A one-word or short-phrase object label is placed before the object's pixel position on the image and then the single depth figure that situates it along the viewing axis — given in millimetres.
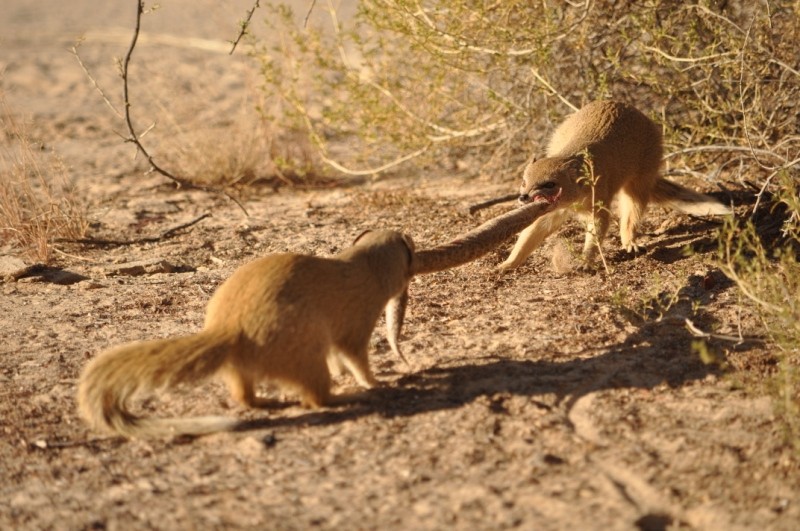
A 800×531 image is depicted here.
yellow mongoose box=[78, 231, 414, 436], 7066
